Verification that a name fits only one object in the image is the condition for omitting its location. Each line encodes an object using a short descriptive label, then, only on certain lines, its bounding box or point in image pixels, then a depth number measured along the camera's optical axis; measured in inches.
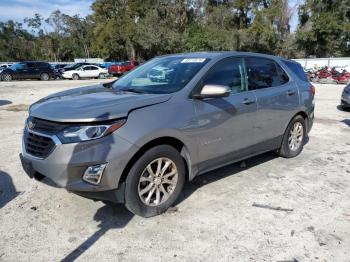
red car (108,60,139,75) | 1309.2
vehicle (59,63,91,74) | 1308.8
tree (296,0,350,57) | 1796.3
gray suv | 134.4
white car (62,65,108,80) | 1269.7
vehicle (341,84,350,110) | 457.4
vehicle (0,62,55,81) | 1128.2
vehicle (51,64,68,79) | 1281.5
